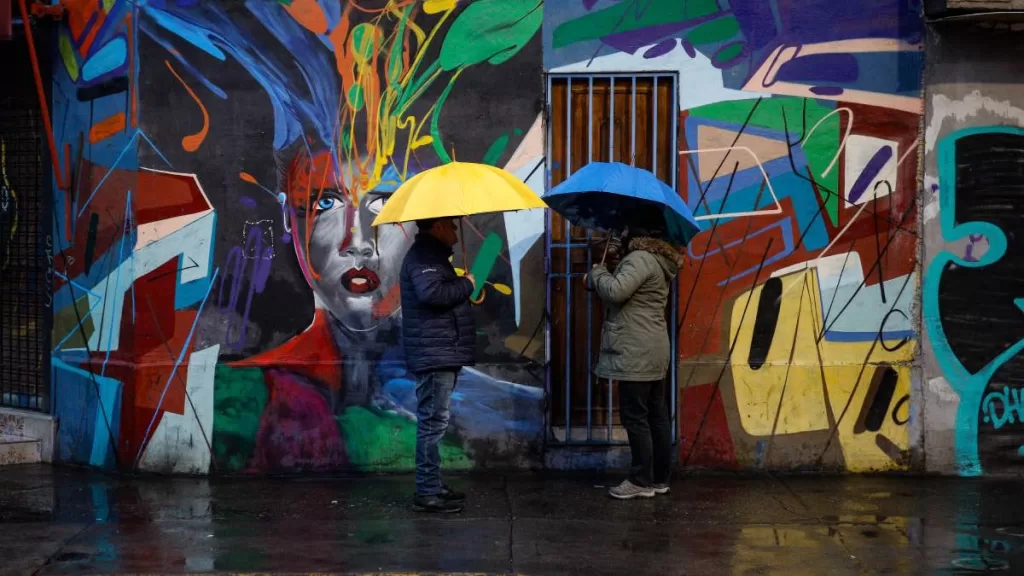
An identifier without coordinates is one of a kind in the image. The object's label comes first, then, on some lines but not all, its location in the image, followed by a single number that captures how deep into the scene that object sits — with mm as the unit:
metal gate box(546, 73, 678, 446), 7254
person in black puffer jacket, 6102
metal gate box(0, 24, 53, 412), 7875
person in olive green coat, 6305
